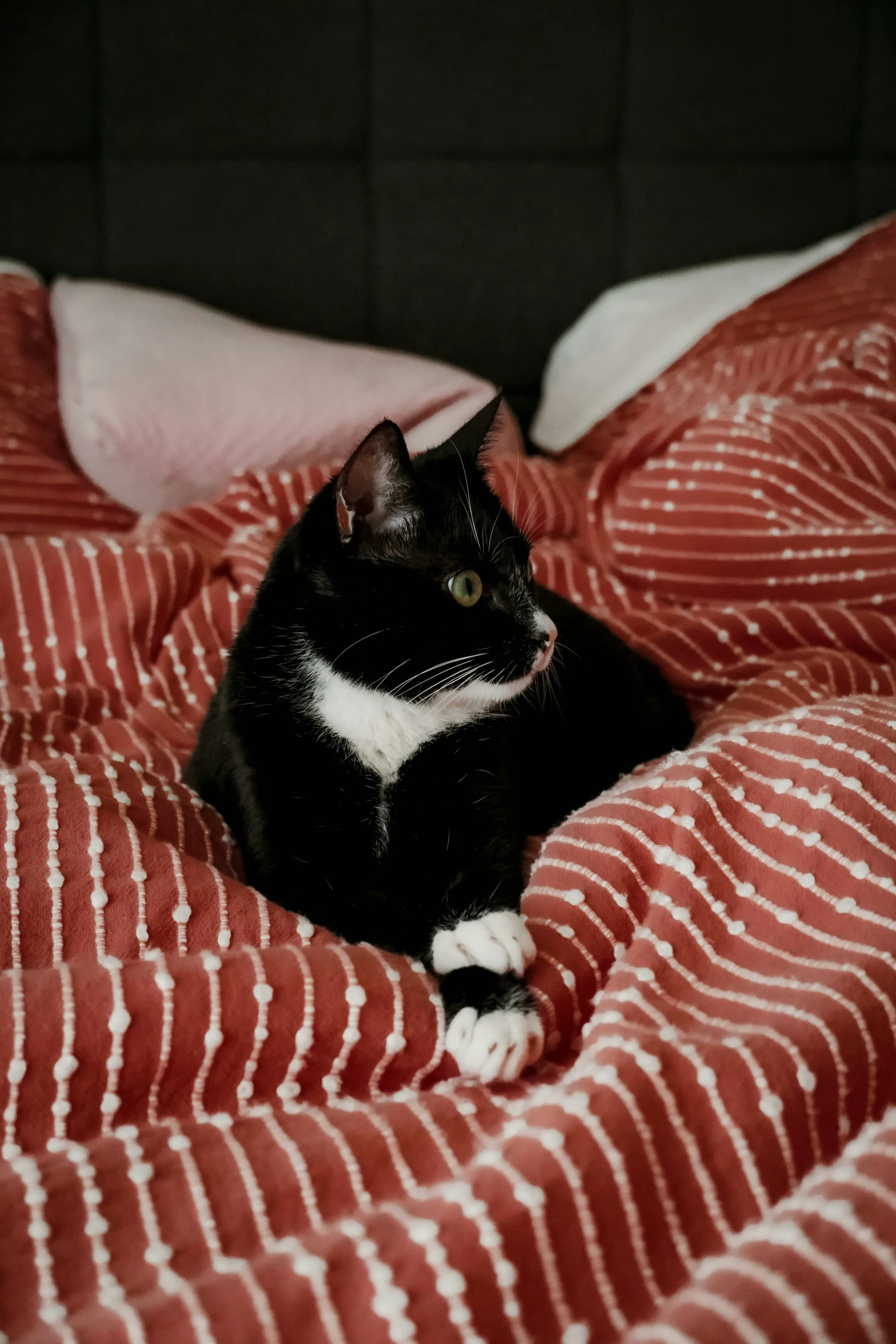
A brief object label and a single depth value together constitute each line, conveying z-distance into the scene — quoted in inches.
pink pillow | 55.4
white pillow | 62.8
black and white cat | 29.7
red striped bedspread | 16.7
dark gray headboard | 67.1
